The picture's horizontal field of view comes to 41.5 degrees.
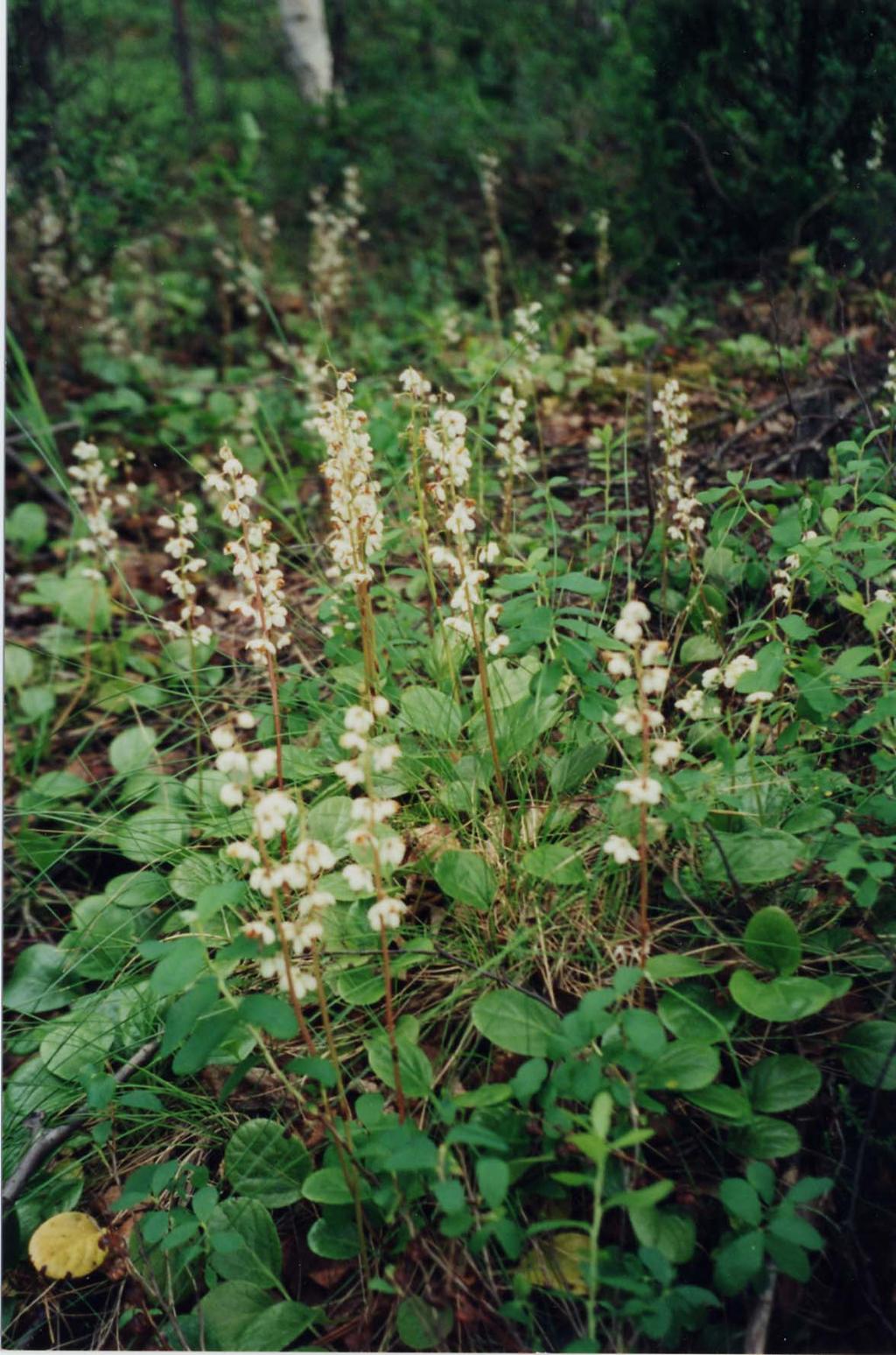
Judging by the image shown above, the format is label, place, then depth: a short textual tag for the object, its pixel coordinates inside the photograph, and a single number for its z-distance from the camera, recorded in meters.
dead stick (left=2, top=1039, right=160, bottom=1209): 0.52
